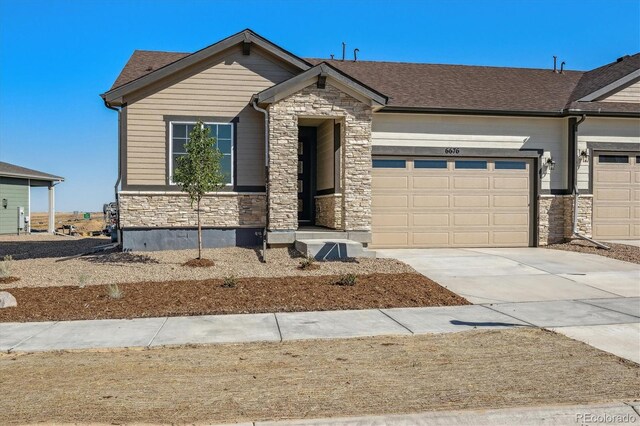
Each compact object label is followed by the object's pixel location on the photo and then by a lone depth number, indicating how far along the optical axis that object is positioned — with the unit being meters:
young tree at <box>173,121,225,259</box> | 11.62
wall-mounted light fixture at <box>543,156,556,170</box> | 15.76
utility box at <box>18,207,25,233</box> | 26.30
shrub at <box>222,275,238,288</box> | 9.62
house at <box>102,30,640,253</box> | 13.55
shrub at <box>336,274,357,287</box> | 9.88
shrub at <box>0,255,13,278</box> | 10.45
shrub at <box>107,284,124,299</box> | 8.82
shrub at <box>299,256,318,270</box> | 11.24
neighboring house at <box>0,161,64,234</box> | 25.62
